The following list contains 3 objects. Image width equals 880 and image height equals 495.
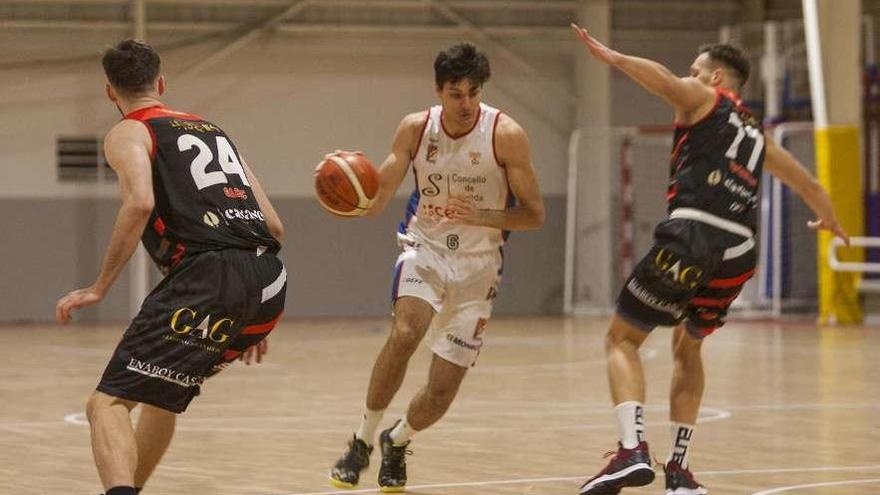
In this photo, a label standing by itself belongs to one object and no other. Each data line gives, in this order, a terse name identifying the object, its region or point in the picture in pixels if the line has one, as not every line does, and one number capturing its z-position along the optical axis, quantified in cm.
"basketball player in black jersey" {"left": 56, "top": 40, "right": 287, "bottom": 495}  903
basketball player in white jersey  1242
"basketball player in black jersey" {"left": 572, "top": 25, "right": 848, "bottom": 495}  1116
